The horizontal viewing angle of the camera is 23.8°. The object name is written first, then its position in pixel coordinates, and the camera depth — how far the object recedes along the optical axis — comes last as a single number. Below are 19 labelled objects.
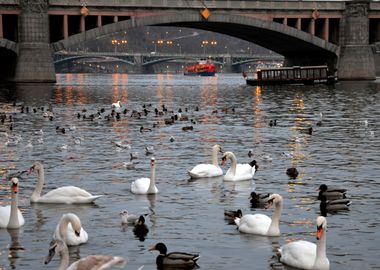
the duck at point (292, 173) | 29.66
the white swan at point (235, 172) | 28.33
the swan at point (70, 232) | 17.45
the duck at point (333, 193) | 24.66
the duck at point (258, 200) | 24.33
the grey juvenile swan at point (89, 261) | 14.44
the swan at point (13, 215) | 20.70
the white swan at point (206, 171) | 29.02
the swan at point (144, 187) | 25.84
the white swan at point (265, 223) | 20.36
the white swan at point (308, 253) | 17.11
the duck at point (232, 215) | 22.12
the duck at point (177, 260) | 17.84
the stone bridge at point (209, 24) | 106.06
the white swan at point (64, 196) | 24.20
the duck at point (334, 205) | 23.62
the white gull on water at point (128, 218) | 21.64
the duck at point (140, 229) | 20.83
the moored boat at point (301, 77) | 120.74
